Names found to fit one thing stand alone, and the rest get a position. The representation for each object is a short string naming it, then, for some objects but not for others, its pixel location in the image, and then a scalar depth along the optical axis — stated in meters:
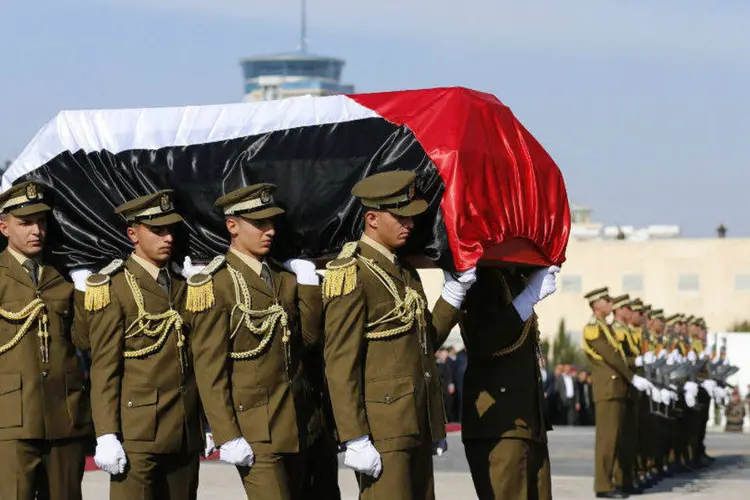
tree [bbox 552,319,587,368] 84.00
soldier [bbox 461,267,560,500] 16.58
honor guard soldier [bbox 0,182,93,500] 15.76
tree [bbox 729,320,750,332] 103.38
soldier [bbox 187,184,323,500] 14.44
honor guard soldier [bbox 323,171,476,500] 14.14
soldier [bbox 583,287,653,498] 27.28
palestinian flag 15.10
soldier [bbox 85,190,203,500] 14.88
